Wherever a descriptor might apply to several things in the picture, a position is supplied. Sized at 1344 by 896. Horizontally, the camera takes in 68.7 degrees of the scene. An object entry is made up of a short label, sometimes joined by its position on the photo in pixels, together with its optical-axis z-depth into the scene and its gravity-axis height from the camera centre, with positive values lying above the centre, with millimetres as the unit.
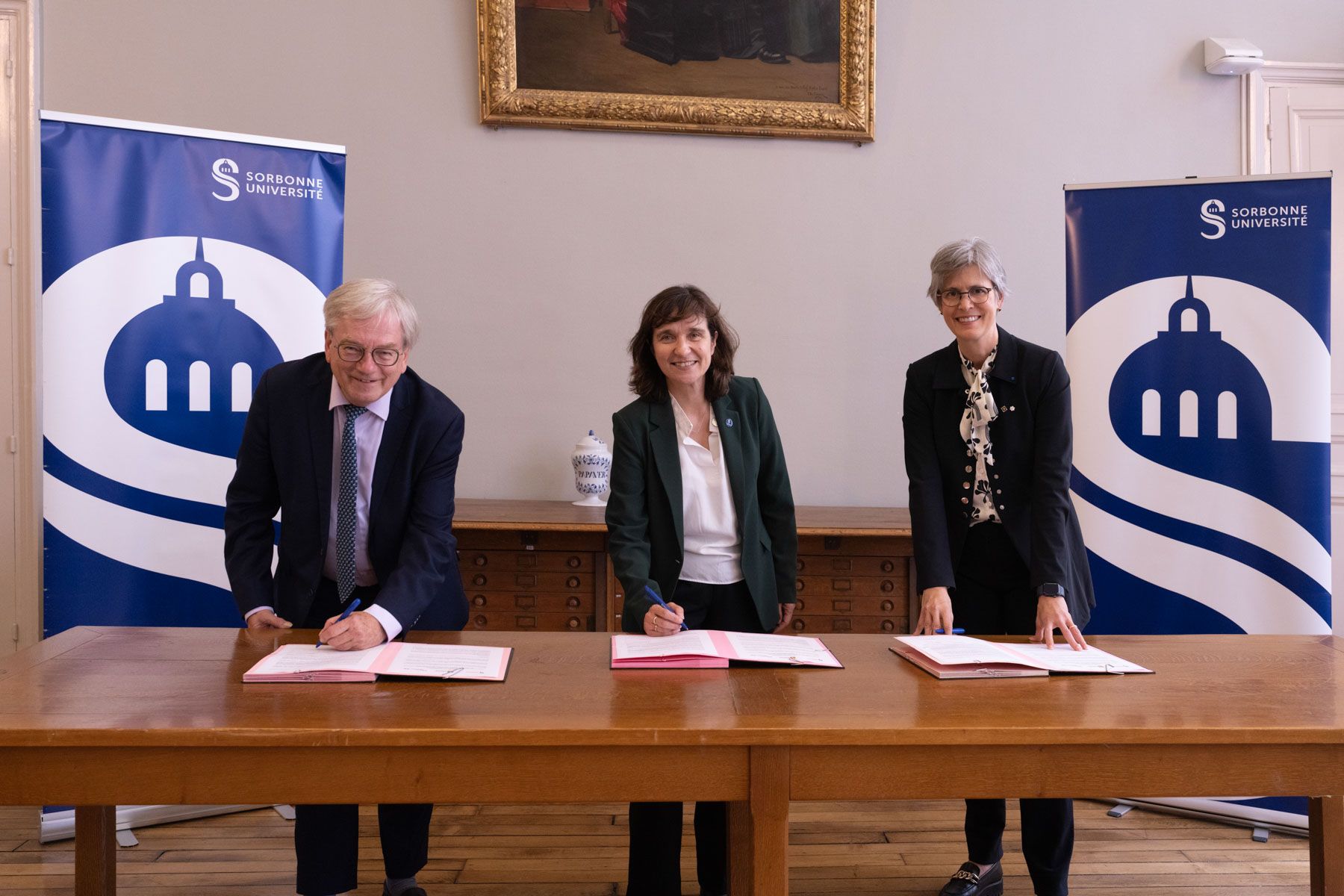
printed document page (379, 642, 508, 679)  1722 -417
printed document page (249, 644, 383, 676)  1712 -407
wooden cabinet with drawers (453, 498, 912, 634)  3492 -519
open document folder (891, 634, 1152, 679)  1815 -437
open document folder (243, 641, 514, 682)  1699 -412
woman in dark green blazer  2250 -168
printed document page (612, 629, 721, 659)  1858 -419
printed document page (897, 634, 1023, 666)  1840 -427
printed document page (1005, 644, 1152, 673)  1841 -441
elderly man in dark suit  2096 -127
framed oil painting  3924 +1492
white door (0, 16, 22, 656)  3844 +81
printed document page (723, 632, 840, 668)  1854 -427
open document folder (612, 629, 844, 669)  1839 -423
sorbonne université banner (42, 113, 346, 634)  2840 +281
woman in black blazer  2270 -112
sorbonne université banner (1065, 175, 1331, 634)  3021 +96
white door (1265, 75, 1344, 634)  4172 +1279
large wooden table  1436 -462
